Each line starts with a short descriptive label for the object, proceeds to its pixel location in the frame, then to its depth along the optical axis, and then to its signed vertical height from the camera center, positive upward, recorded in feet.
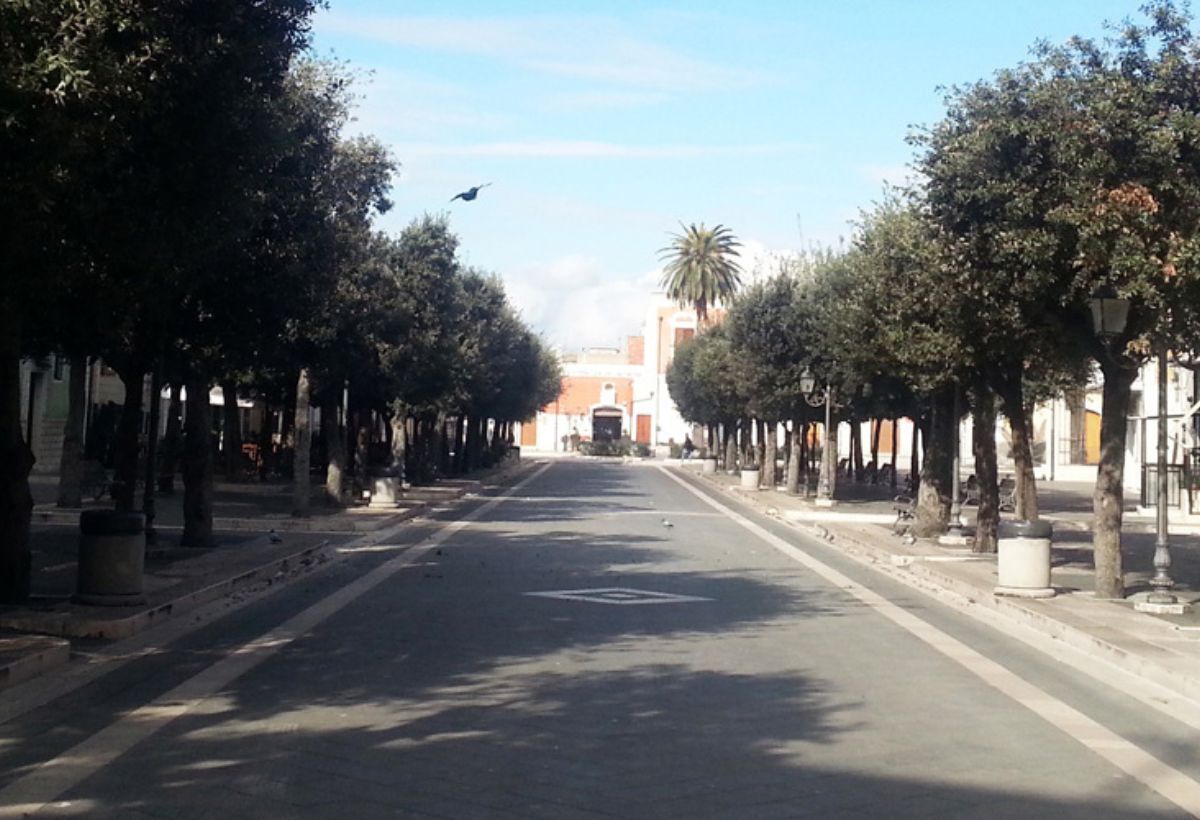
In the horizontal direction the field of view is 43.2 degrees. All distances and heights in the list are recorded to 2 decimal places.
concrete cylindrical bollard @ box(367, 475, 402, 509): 123.95 -3.49
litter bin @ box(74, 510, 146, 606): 51.62 -3.88
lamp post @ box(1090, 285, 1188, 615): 57.98 +0.89
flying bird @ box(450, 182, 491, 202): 113.60 +19.34
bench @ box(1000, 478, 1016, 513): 144.46 -3.14
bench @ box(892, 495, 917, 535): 108.58 -4.18
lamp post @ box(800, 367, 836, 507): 151.33 +3.24
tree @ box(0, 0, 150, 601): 33.99 +7.42
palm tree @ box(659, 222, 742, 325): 346.33 +43.16
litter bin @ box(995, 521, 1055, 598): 64.44 -4.23
